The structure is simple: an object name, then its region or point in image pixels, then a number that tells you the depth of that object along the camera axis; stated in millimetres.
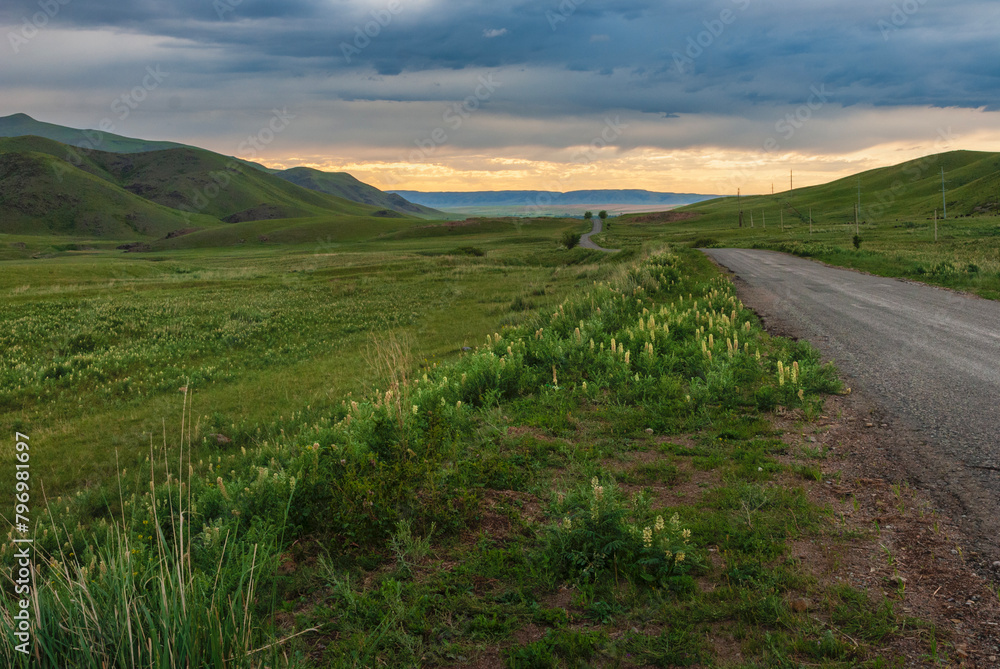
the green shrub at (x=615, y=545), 4340
